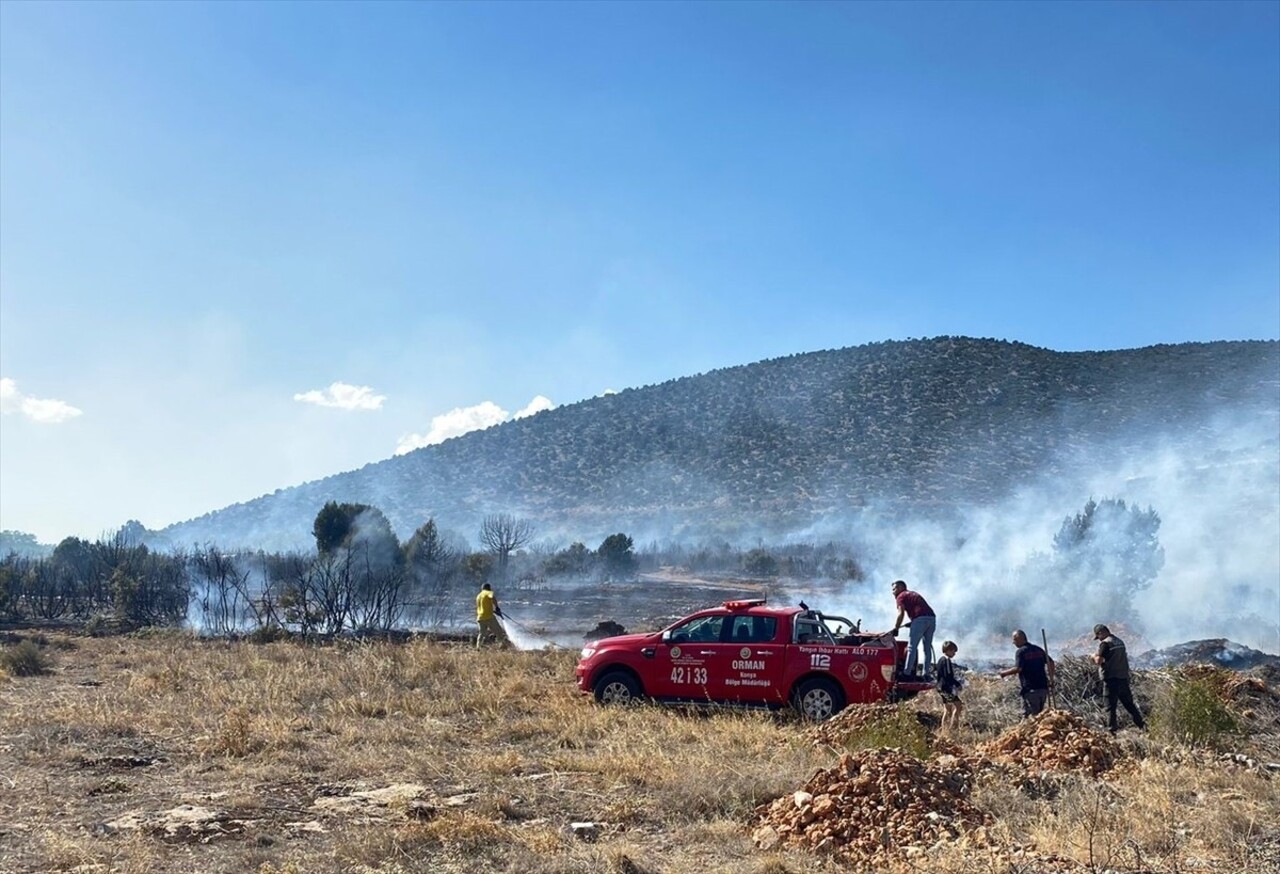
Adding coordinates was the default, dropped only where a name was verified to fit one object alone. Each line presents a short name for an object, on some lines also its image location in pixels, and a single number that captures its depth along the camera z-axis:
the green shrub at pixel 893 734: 9.05
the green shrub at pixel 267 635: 22.16
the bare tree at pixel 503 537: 47.72
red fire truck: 12.30
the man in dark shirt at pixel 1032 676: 12.03
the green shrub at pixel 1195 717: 10.52
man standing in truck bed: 13.48
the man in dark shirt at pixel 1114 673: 11.78
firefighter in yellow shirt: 19.03
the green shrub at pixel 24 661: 16.72
